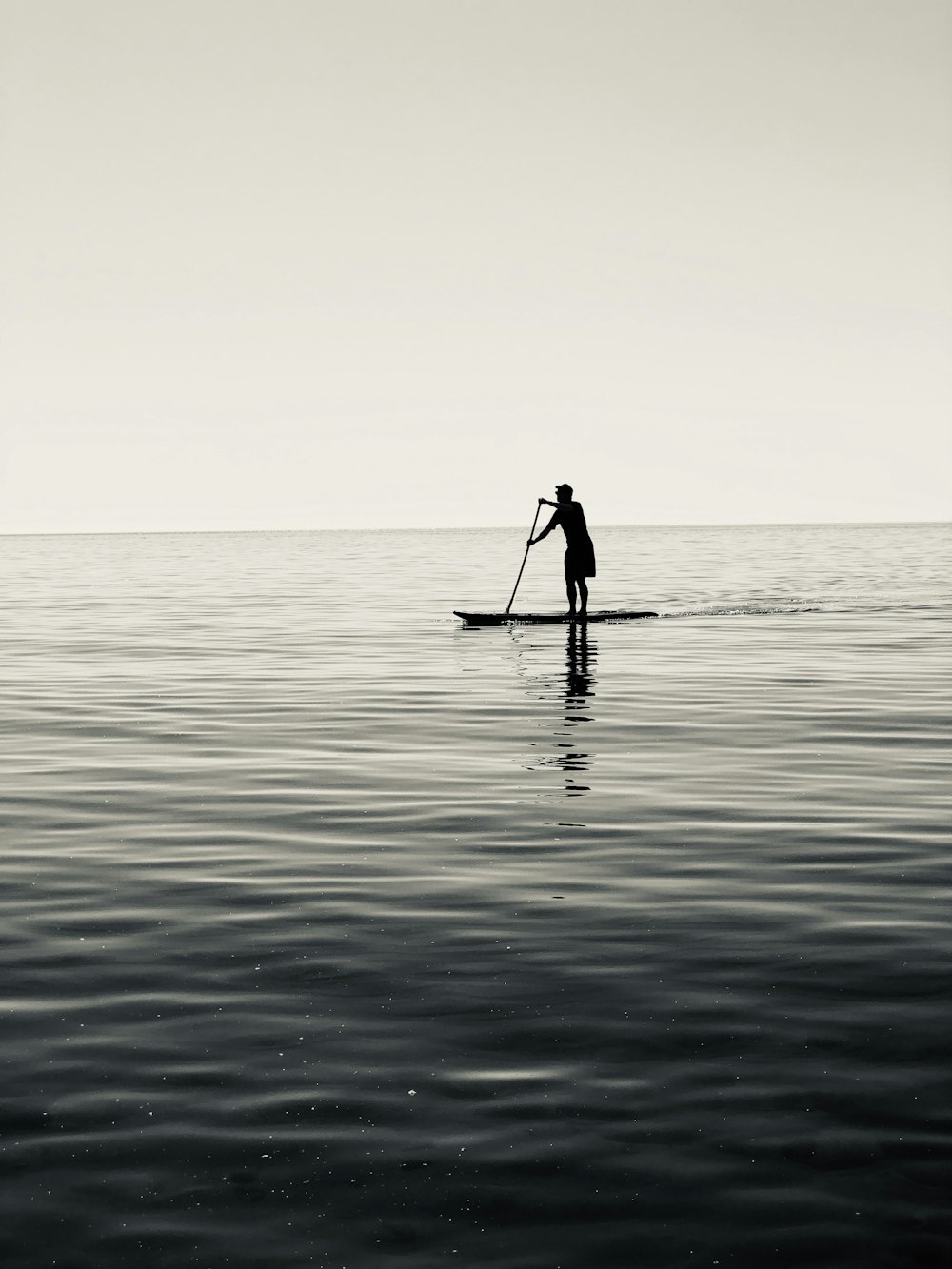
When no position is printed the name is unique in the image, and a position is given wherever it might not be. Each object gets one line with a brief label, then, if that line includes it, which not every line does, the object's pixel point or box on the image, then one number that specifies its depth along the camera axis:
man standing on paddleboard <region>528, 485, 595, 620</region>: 26.94
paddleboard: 29.34
